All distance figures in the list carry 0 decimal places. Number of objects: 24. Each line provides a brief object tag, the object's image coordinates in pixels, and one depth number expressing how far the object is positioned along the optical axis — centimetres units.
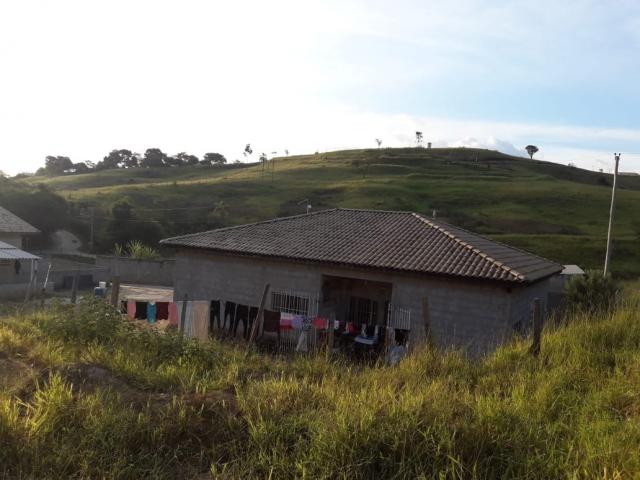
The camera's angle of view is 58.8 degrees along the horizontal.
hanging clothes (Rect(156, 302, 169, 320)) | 1227
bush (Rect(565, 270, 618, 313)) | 2031
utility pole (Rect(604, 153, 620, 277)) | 2612
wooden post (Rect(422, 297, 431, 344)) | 838
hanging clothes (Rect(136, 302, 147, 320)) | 1198
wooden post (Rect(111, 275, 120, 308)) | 1096
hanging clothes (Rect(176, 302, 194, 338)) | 1268
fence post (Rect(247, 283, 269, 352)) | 1047
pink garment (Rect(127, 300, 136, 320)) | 1207
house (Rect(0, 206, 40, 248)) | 3297
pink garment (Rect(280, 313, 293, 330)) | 1271
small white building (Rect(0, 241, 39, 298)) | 2347
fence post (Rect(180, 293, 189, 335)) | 1130
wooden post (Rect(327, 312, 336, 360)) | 907
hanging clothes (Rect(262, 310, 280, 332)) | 1282
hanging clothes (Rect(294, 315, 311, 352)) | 1260
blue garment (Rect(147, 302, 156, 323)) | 1218
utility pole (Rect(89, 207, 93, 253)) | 4614
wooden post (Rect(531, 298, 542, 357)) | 669
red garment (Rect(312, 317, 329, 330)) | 1233
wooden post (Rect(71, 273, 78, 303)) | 1222
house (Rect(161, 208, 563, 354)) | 1402
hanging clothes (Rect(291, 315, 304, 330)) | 1254
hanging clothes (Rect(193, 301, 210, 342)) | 1305
